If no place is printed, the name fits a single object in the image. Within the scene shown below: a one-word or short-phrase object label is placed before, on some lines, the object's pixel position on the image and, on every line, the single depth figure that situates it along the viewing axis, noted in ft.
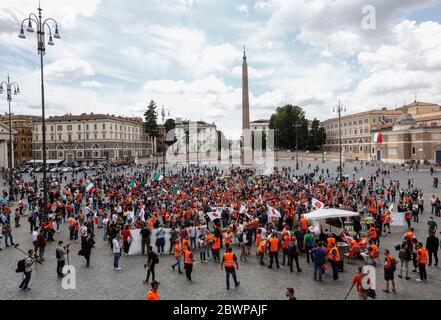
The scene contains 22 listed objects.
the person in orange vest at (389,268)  26.96
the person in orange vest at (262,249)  35.27
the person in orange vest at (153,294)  21.19
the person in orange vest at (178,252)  32.98
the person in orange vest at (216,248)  35.96
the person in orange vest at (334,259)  30.50
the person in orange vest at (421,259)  29.19
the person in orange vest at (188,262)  30.48
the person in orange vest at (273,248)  33.91
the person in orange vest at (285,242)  34.53
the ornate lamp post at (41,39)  45.27
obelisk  145.89
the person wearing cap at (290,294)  20.07
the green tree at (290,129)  293.64
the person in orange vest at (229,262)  28.48
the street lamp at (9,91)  71.39
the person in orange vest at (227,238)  36.31
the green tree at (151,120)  264.93
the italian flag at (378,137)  209.15
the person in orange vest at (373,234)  37.76
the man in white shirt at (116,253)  33.60
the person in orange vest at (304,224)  42.14
